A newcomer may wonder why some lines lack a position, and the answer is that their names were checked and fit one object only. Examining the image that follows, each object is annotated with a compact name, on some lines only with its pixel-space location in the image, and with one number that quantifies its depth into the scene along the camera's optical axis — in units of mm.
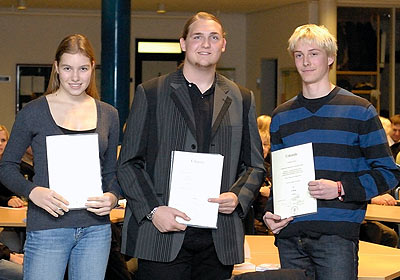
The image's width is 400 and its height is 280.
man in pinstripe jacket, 3500
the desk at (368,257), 4199
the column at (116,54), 10586
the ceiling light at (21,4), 15646
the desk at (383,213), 6709
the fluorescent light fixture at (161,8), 15856
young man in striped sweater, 3491
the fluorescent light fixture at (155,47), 17688
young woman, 3451
